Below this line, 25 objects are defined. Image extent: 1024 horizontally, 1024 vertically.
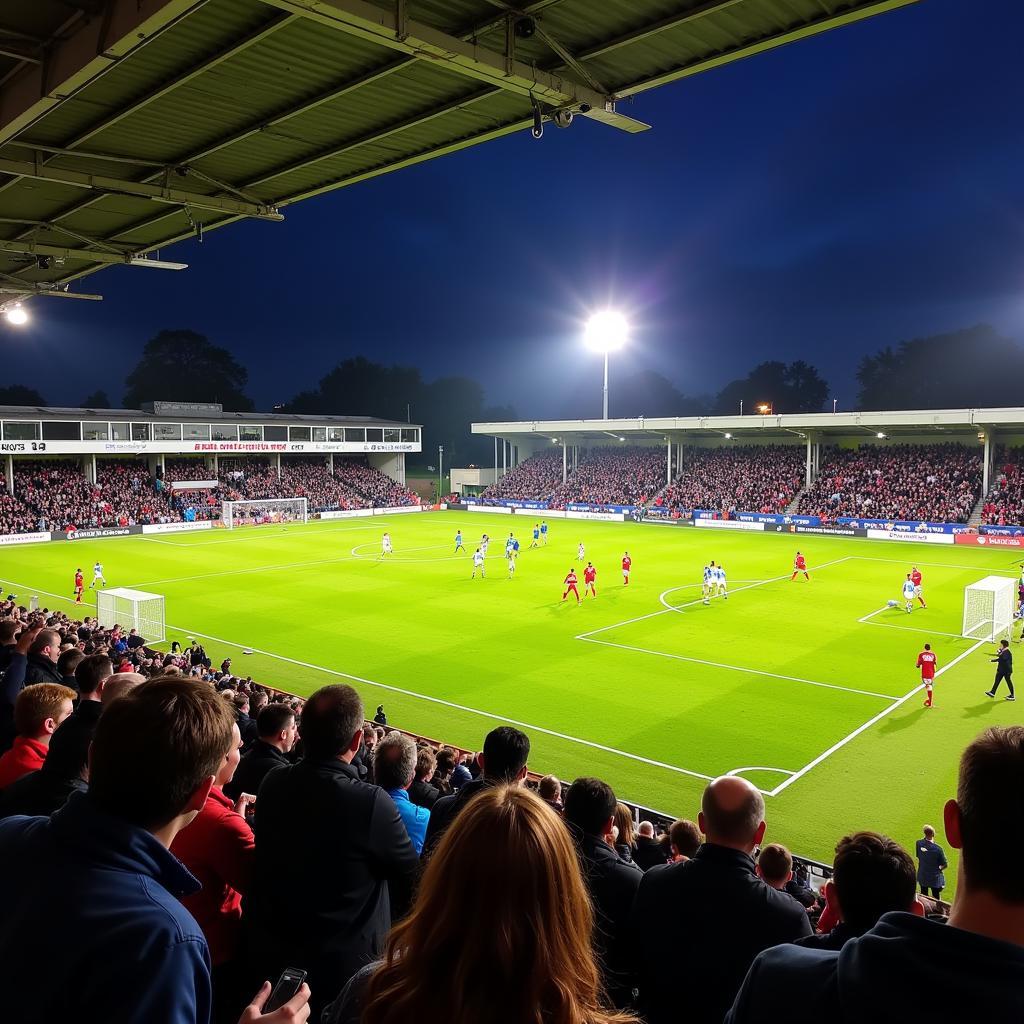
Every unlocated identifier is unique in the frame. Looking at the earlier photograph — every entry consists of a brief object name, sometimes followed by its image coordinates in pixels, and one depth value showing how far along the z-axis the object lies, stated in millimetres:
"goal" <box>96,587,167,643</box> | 23406
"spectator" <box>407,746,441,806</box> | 6879
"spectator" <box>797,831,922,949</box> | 3508
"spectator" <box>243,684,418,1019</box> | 3732
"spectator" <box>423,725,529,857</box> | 5242
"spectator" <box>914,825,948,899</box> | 9992
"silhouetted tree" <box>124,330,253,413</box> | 105188
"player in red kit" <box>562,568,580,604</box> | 28438
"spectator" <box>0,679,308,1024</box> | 1979
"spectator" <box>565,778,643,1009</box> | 3957
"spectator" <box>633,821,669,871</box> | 6625
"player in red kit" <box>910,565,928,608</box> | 26639
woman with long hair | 1875
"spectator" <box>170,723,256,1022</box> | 4051
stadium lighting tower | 64338
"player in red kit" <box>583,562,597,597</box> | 28734
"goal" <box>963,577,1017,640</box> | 23844
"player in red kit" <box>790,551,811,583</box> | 31953
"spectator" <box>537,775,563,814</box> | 7266
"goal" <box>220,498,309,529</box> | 56250
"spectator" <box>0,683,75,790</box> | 4973
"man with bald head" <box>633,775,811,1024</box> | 3430
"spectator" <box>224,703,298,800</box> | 5715
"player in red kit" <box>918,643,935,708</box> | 17469
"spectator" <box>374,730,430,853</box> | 5672
